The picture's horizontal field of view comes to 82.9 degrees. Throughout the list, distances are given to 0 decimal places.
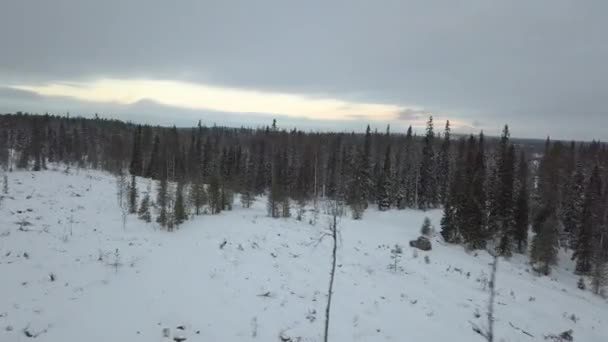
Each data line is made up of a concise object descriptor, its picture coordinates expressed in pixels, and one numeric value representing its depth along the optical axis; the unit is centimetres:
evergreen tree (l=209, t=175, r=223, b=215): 3294
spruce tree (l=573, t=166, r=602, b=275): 3694
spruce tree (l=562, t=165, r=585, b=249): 4556
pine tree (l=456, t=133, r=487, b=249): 3432
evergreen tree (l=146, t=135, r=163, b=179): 7056
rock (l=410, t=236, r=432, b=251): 2827
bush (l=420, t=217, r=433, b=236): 3522
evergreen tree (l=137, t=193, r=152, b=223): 2741
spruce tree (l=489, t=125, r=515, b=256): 3805
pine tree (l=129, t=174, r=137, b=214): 2986
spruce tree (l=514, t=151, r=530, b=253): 4006
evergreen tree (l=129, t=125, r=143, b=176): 7038
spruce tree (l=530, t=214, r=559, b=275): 3130
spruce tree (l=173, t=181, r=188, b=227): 2623
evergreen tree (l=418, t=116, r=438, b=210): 5809
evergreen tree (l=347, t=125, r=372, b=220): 5553
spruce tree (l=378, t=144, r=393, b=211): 5606
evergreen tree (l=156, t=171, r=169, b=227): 2555
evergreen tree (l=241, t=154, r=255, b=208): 3912
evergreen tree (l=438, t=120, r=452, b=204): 6059
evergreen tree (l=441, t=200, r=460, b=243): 3562
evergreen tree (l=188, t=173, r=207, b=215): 3209
